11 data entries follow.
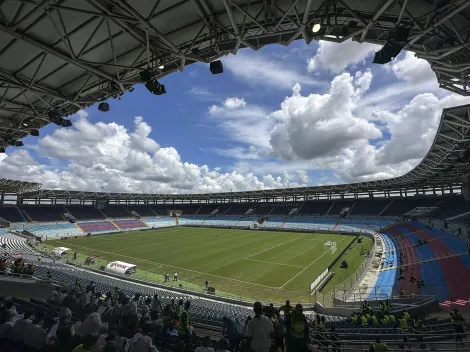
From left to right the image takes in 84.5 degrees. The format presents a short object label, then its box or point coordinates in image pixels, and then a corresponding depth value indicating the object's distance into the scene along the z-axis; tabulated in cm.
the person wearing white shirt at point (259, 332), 439
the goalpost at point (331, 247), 3499
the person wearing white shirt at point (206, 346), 425
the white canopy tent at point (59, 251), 3212
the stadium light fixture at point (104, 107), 1231
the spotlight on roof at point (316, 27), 736
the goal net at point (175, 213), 8619
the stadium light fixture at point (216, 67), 929
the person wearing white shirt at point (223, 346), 405
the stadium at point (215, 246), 683
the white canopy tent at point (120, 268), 2483
